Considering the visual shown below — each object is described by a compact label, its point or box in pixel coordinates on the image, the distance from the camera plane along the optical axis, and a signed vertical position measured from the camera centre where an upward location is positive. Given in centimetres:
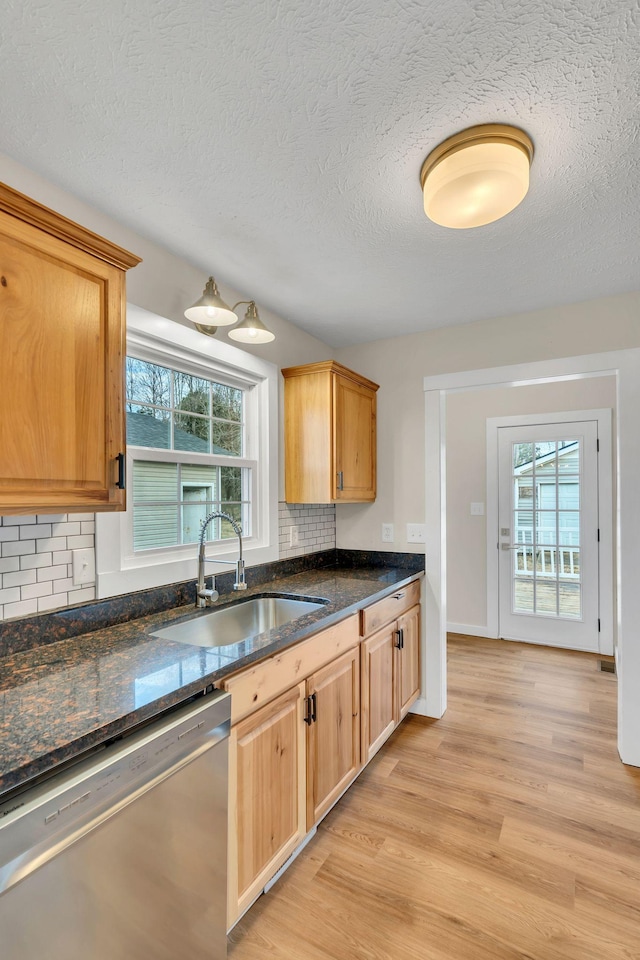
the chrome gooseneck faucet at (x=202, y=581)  199 -39
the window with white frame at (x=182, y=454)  201 +17
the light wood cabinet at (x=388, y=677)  225 -99
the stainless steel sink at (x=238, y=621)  188 -57
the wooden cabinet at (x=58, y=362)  119 +35
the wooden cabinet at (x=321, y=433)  268 +33
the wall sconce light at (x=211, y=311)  181 +69
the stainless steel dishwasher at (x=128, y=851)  88 -77
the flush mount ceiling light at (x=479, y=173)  134 +91
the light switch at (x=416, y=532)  301 -27
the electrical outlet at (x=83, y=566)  164 -26
